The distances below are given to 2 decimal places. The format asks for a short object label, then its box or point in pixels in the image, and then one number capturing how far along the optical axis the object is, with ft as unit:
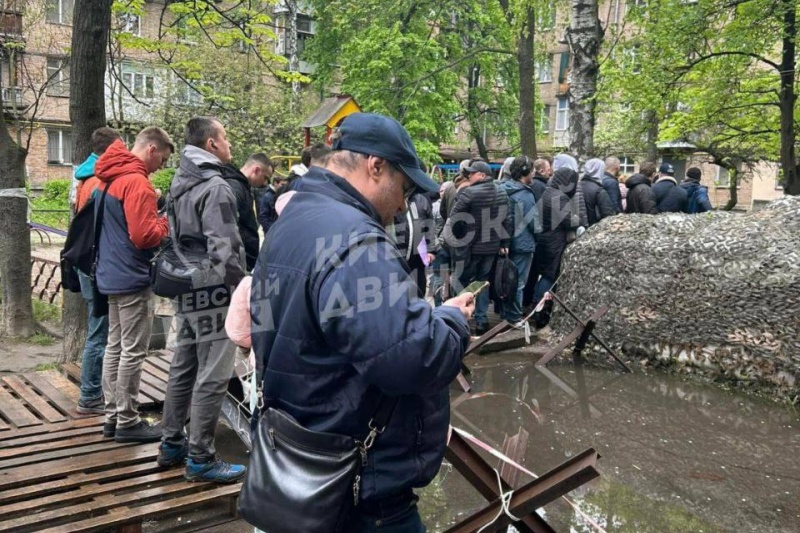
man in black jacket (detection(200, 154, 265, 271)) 13.79
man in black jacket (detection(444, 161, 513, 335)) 24.21
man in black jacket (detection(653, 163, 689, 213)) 31.65
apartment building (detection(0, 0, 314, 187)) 44.72
